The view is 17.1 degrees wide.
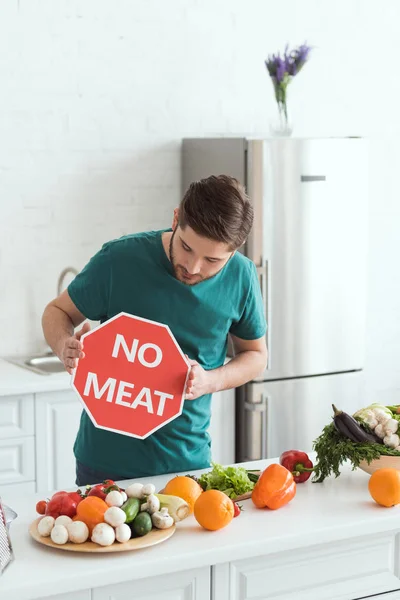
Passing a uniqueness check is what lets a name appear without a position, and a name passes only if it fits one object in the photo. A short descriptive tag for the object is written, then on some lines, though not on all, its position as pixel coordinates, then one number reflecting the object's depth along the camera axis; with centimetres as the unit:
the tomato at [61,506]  281
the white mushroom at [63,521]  276
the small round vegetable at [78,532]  274
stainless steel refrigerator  477
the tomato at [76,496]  283
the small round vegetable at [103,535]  273
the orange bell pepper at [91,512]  276
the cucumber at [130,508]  279
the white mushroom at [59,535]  273
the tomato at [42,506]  288
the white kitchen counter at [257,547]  268
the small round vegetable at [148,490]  285
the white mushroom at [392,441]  316
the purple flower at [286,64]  501
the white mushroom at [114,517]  275
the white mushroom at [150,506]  283
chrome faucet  488
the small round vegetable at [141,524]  280
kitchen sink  486
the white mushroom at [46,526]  277
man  323
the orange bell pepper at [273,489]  300
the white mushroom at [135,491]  284
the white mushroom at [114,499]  279
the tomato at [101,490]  283
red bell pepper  320
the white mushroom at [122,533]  275
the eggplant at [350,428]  316
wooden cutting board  272
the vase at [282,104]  502
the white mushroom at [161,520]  283
